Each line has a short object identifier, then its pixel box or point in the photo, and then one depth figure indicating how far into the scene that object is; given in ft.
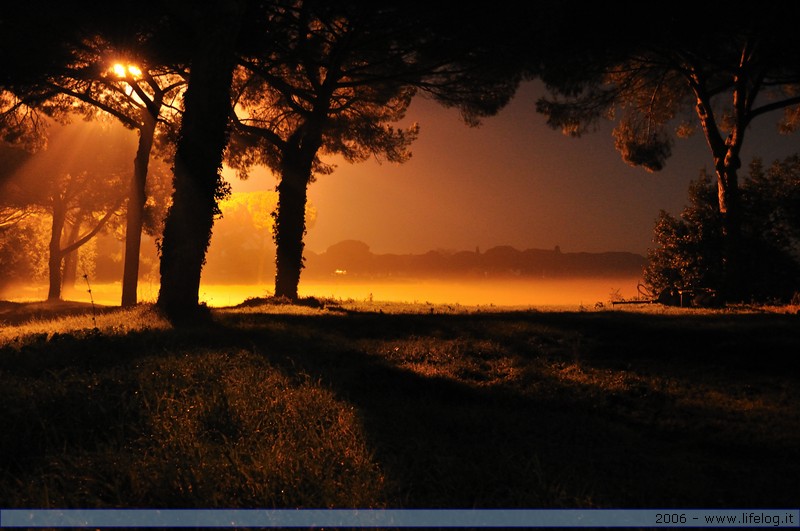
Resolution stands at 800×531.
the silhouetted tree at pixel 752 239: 67.62
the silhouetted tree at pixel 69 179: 90.22
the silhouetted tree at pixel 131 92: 52.75
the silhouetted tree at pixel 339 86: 50.55
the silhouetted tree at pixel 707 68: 52.24
